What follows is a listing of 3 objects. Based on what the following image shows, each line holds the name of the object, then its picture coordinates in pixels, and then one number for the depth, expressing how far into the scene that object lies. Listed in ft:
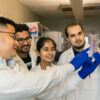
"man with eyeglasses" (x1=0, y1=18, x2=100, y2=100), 2.51
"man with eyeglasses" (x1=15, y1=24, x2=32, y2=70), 5.15
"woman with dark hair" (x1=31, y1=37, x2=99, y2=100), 5.06
